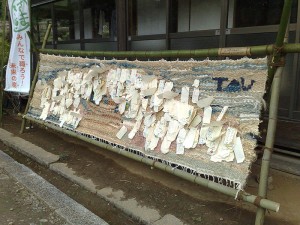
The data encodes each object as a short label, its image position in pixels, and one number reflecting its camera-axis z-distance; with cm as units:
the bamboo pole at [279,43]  177
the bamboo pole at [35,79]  464
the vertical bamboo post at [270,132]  192
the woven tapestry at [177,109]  208
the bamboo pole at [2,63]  529
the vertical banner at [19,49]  476
